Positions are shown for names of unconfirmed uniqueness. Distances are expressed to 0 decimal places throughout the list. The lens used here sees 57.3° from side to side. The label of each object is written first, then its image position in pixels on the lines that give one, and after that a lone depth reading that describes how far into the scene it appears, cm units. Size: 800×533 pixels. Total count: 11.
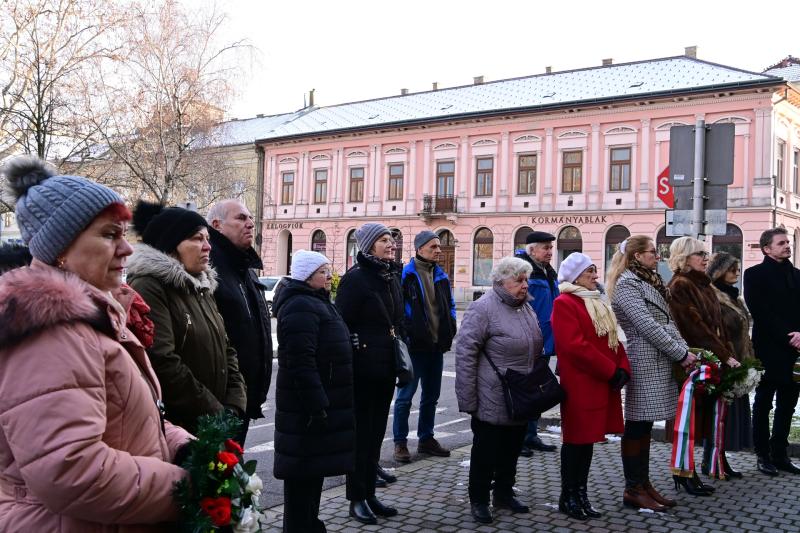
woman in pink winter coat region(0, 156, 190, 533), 187
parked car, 2859
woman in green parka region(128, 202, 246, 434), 342
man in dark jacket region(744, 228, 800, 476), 710
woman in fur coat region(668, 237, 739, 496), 649
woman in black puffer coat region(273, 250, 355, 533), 448
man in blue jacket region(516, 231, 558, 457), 778
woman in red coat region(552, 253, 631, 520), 558
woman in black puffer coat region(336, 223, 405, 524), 551
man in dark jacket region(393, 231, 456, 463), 729
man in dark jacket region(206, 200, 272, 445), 445
